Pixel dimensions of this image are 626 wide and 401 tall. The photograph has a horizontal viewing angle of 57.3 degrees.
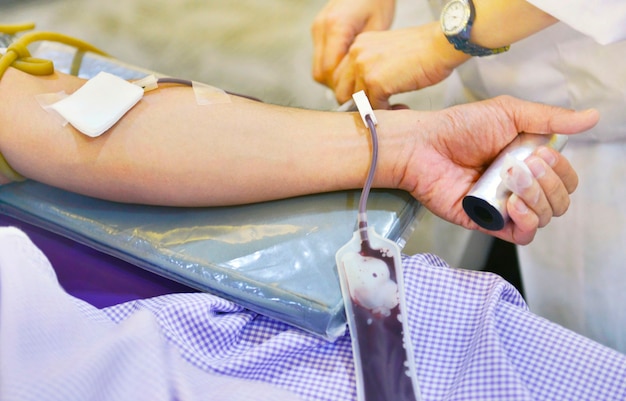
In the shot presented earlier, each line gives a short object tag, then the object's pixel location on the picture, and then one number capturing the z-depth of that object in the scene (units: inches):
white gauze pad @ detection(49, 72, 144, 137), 28.6
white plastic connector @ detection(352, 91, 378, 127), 30.1
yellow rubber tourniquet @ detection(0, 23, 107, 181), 30.8
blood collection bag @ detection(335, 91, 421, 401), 23.8
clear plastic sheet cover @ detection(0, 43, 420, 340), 26.6
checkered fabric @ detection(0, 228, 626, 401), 21.4
